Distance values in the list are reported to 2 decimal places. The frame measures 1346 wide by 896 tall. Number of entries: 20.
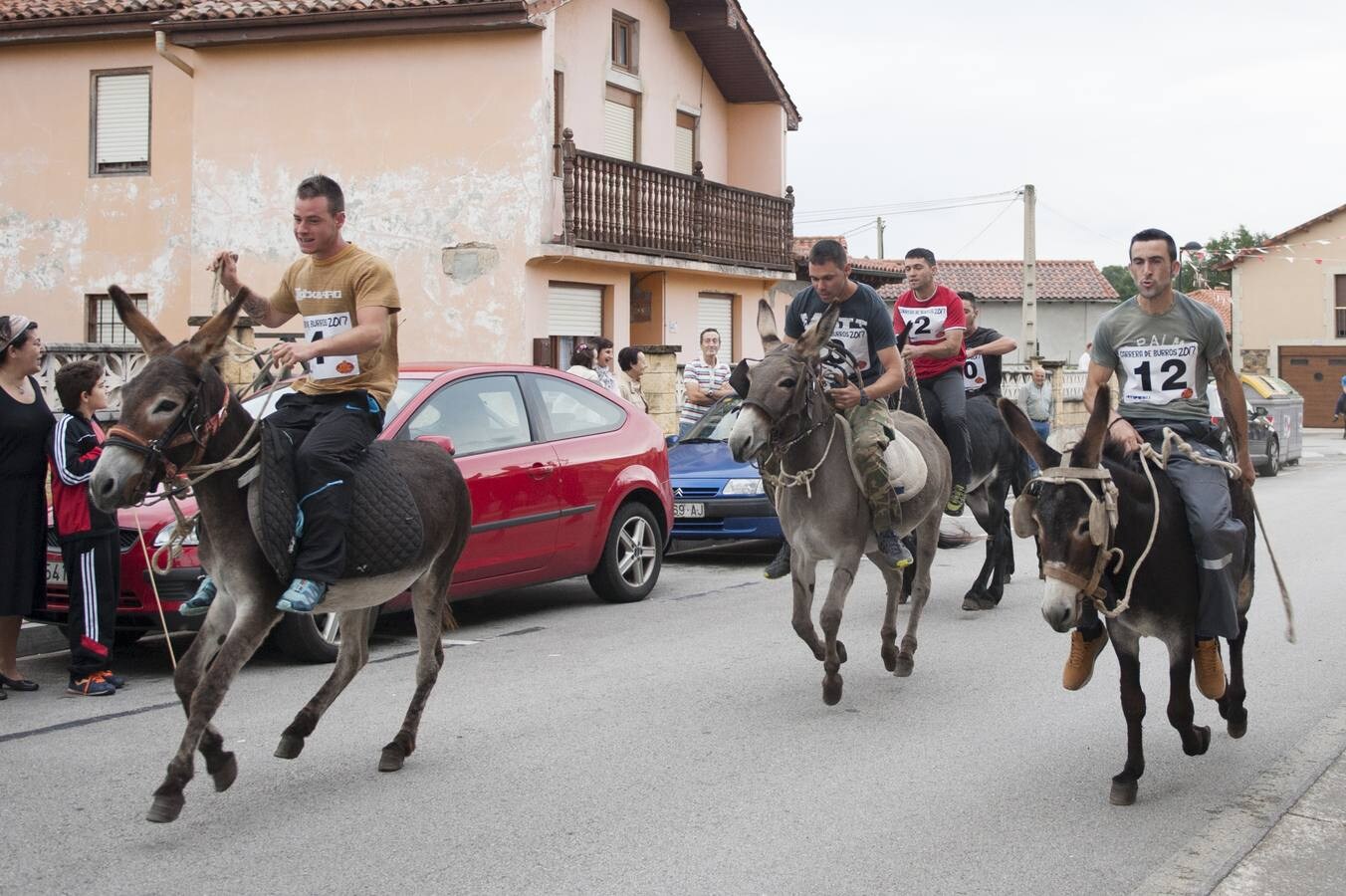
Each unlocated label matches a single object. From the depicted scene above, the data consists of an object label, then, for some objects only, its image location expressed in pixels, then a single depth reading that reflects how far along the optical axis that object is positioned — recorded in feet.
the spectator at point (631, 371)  52.49
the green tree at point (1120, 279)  310.49
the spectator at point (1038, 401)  64.03
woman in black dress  25.16
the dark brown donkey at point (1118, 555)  16.78
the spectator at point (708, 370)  51.01
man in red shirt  32.55
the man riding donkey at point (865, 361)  25.08
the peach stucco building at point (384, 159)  70.49
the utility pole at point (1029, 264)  123.34
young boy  25.34
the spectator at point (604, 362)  51.53
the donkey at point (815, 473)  22.90
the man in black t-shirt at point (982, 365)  37.99
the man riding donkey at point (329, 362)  18.23
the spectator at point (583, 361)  50.55
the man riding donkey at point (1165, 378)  18.94
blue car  43.32
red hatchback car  27.25
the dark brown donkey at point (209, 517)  16.42
